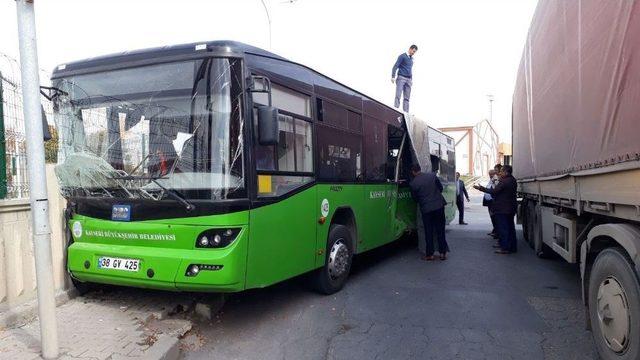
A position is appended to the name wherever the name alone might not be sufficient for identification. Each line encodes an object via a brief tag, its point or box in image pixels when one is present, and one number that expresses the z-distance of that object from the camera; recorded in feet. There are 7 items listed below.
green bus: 14.69
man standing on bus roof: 40.47
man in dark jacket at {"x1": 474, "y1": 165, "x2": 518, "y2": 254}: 31.17
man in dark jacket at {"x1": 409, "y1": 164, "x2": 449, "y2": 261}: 28.63
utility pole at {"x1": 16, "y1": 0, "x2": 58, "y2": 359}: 12.30
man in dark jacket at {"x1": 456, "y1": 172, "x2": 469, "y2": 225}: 50.06
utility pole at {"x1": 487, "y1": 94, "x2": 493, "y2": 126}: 133.92
